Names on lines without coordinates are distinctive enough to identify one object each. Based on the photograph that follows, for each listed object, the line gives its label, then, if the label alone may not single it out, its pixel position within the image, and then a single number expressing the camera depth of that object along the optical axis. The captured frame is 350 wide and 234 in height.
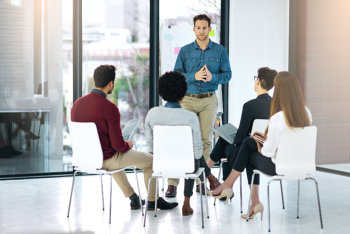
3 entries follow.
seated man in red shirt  4.77
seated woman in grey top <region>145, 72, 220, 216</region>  4.66
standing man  5.96
